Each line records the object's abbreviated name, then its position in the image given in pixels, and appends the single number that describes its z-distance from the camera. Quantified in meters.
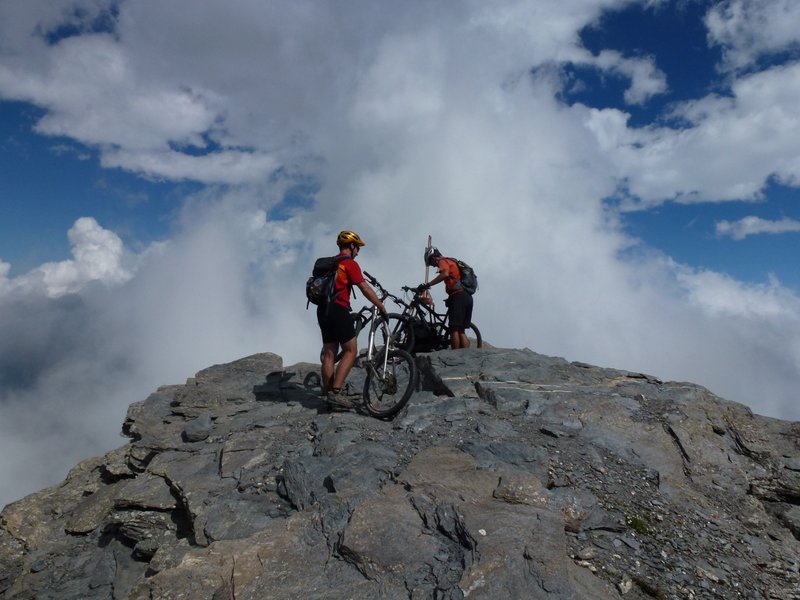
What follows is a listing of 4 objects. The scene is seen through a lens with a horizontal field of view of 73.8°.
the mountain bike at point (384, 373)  10.53
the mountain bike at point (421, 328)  15.05
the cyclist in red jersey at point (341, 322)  10.45
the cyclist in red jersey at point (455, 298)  14.55
